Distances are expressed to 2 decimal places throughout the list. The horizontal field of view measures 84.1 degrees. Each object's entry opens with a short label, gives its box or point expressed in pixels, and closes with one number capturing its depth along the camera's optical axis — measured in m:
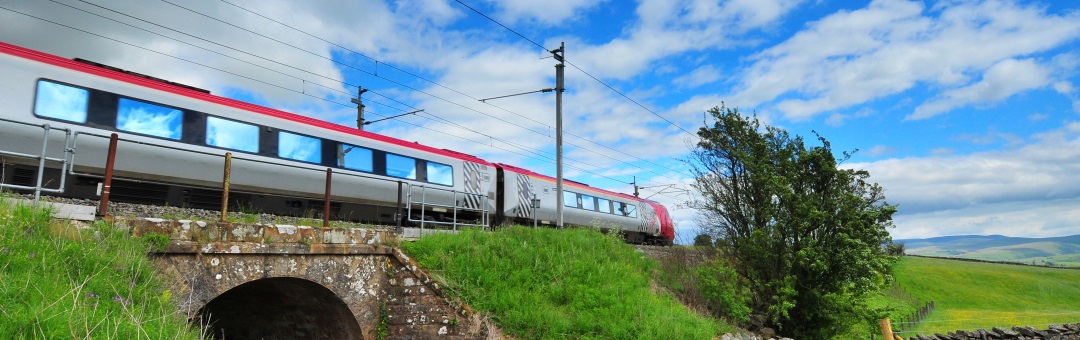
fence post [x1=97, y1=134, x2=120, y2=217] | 7.04
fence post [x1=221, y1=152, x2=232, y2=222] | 8.13
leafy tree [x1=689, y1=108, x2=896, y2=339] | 13.26
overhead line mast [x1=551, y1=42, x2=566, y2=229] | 14.76
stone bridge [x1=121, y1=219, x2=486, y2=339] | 7.62
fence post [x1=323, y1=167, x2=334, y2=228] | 9.57
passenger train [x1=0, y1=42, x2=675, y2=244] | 8.73
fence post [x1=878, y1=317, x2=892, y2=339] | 13.62
